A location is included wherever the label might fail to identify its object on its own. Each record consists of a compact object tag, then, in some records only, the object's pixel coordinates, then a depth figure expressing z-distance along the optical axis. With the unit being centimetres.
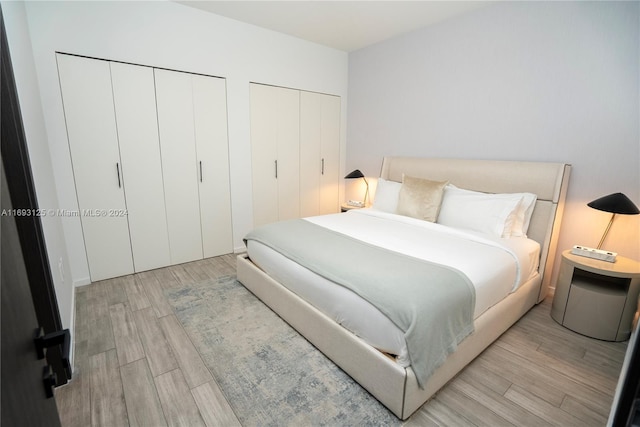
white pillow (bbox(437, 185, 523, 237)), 256
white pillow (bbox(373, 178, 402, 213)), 341
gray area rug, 153
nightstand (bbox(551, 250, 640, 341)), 205
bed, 153
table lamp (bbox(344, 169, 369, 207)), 402
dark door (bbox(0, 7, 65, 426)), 53
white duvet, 160
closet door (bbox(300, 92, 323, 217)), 408
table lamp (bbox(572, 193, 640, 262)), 206
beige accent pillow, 294
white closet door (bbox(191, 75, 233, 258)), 324
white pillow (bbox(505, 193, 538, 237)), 259
